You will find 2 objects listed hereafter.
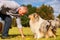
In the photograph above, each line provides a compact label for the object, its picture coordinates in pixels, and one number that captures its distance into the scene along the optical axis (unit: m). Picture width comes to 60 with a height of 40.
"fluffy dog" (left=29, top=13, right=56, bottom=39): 3.36
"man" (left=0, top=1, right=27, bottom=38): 3.23
